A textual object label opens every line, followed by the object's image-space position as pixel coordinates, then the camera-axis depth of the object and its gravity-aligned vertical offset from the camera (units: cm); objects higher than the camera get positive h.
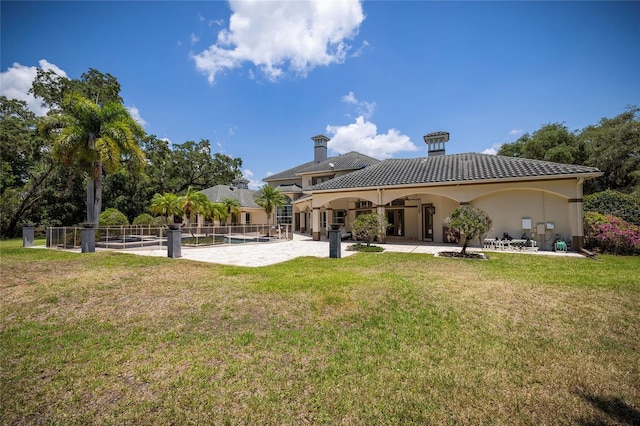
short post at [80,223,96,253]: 1378 -76
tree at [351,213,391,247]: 1417 -20
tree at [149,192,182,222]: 2017 +135
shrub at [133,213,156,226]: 2105 +31
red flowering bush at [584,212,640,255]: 1227 -67
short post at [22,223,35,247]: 1691 -64
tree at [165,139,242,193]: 3541 +749
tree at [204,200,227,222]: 2188 +103
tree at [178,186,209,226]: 2038 +152
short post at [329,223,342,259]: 1191 -91
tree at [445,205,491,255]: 1152 -7
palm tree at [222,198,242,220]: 2595 +161
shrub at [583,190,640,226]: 1429 +79
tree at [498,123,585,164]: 2552 +718
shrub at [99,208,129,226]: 1876 +38
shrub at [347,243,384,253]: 1382 -134
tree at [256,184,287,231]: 2614 +229
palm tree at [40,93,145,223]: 1773 +552
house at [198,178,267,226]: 2969 +246
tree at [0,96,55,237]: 2514 +569
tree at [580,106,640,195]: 2128 +514
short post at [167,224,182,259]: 1235 -83
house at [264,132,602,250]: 1434 +165
